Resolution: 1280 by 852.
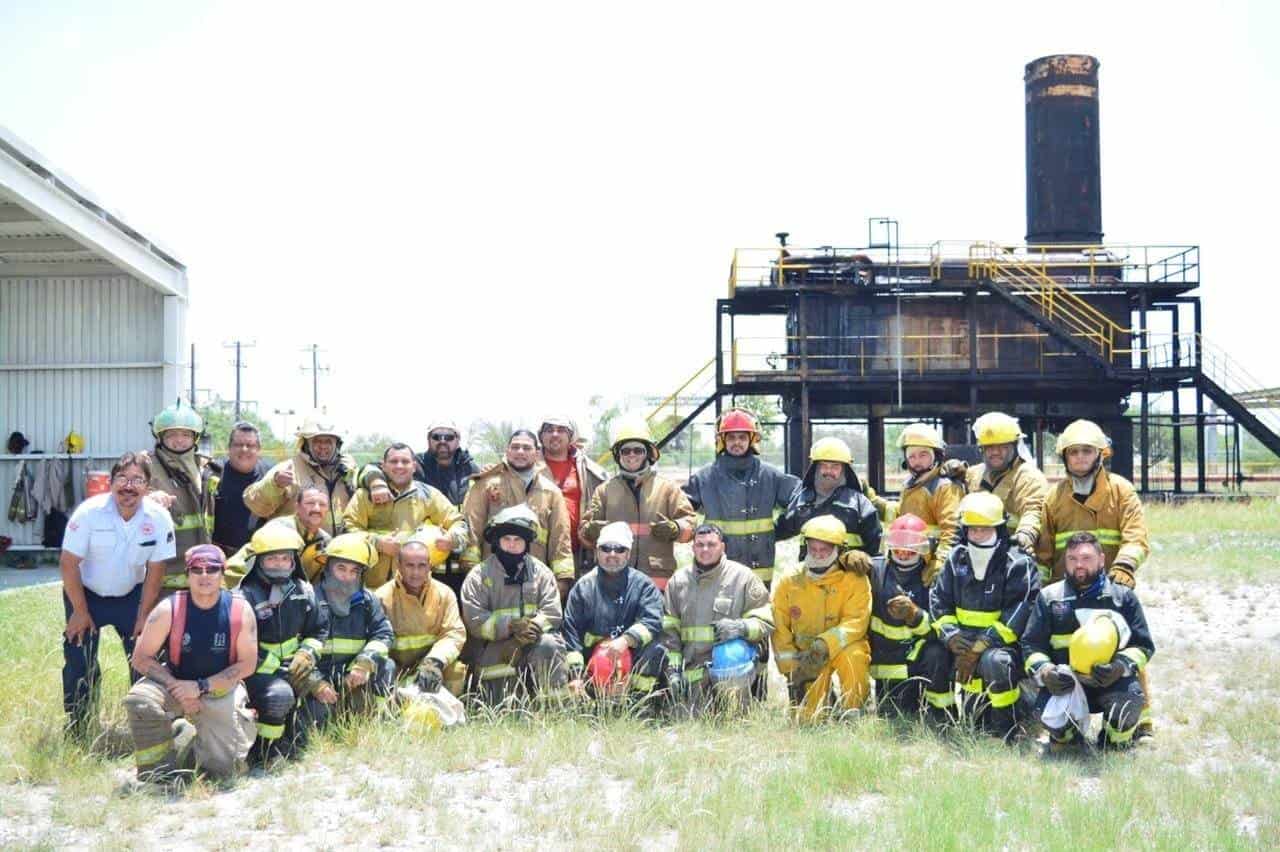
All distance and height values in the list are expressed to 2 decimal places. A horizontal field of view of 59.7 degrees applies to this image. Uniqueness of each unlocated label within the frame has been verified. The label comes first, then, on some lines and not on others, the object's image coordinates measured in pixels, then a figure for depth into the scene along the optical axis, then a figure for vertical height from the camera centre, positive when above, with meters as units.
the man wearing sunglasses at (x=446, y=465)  8.66 -0.30
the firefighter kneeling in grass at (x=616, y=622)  7.40 -1.34
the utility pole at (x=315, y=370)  52.34 +2.77
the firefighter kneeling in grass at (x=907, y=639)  7.45 -1.46
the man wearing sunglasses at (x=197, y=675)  6.23 -1.40
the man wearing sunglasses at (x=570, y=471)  8.70 -0.35
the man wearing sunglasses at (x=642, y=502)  8.31 -0.57
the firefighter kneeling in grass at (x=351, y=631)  7.07 -1.31
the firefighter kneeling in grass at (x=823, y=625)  7.52 -1.38
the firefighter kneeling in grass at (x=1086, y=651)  6.76 -1.40
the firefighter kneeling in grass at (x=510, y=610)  7.56 -1.27
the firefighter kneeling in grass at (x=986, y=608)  7.20 -1.21
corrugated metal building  16.52 +1.11
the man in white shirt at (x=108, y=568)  6.99 -0.88
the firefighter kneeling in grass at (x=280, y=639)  6.60 -1.29
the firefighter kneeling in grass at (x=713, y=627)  7.55 -1.39
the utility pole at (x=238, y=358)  49.58 +3.13
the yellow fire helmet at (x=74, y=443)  16.52 -0.20
